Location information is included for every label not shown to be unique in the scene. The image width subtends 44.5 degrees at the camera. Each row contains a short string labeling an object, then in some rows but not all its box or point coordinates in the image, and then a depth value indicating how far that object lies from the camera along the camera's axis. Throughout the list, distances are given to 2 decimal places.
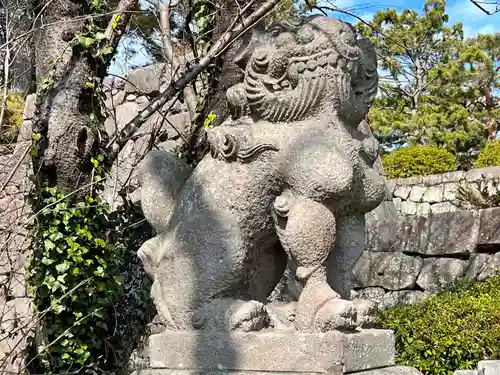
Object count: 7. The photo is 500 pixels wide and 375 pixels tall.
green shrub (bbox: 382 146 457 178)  10.71
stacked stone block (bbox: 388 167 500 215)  8.75
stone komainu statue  2.02
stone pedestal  1.86
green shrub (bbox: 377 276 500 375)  4.37
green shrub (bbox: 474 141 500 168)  9.71
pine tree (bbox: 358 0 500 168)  14.57
